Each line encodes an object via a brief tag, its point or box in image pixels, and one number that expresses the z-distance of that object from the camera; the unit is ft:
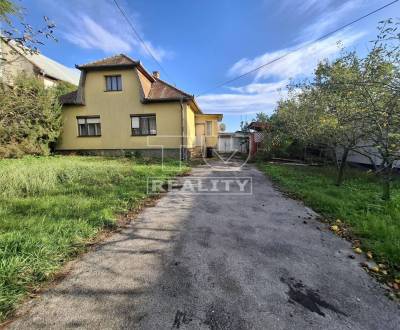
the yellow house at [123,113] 46.52
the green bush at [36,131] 37.22
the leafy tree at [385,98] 14.19
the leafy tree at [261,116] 82.35
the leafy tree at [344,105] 19.11
